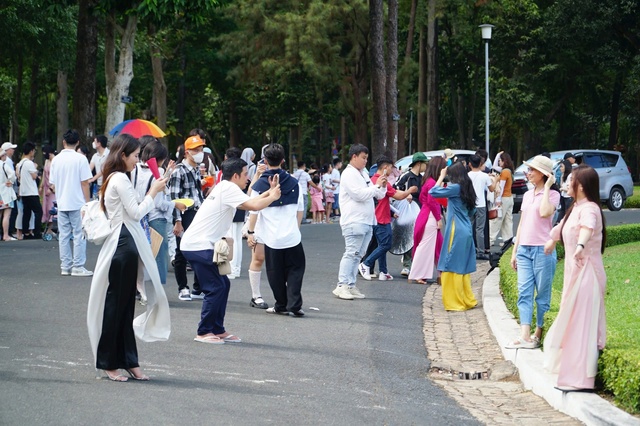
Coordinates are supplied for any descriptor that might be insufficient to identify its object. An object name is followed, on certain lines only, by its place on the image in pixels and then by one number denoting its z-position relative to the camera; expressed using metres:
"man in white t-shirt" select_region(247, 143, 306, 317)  11.48
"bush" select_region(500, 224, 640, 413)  7.17
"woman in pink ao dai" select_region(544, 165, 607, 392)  7.56
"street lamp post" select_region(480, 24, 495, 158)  33.26
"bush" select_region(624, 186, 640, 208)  33.94
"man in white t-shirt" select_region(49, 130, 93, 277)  14.44
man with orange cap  12.93
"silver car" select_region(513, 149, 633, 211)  31.31
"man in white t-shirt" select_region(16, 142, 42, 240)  20.49
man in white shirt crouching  9.70
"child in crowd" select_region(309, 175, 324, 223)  28.44
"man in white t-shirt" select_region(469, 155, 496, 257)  17.34
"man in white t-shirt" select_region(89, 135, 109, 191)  15.69
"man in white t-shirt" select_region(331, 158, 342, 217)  29.95
